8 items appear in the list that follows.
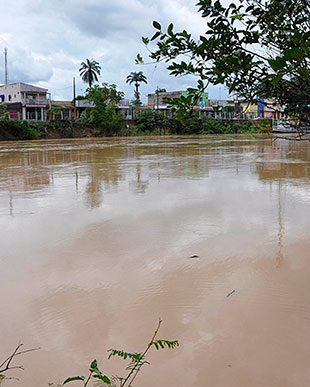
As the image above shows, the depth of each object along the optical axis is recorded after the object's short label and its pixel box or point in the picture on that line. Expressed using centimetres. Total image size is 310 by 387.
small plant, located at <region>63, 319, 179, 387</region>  264
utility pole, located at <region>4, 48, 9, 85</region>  6284
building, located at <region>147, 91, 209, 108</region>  6913
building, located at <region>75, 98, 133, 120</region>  6025
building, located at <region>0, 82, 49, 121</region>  5378
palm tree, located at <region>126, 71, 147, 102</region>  7219
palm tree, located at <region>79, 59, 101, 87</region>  6066
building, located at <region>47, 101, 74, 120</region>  5426
